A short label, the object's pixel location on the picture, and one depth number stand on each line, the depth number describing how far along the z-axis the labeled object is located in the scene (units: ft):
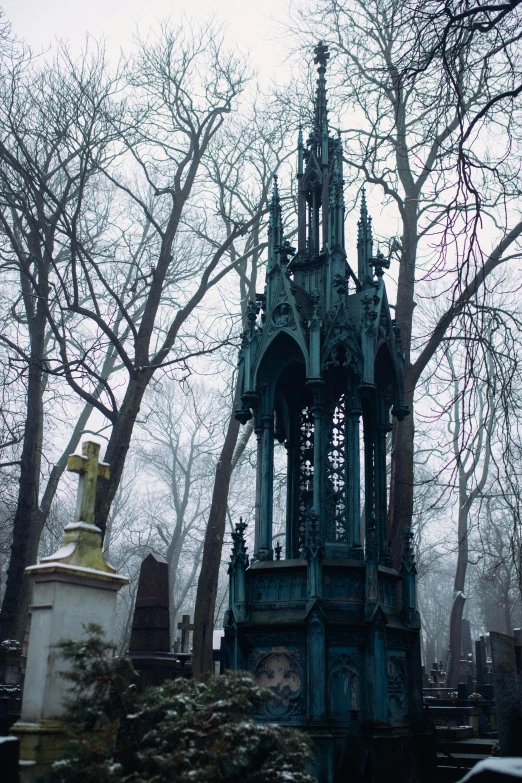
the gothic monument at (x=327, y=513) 25.04
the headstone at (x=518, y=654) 29.30
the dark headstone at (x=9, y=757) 16.69
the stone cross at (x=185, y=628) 65.77
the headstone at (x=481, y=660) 74.84
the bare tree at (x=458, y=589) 87.56
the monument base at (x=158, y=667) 40.22
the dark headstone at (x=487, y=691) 65.83
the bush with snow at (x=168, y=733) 14.72
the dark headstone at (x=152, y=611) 43.27
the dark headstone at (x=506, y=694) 24.93
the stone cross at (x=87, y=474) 21.68
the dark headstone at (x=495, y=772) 10.84
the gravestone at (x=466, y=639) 132.59
